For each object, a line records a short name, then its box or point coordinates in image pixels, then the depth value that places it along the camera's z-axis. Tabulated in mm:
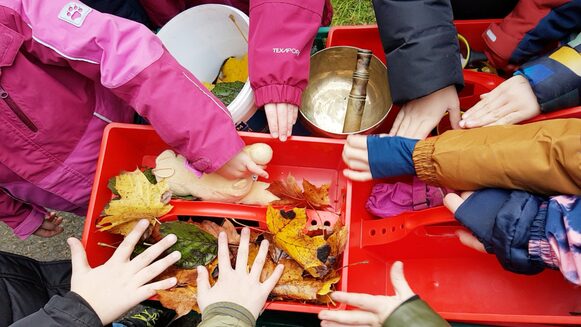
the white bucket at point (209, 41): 1042
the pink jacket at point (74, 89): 887
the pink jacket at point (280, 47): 978
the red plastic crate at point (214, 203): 954
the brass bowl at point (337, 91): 1134
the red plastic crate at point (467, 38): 1146
